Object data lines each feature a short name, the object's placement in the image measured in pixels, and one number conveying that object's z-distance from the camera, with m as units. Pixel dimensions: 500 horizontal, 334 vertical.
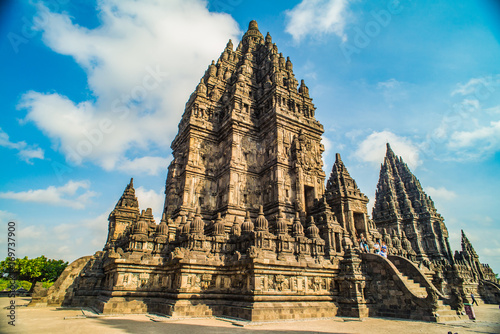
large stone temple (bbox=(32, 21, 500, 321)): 14.89
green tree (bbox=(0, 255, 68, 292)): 42.97
